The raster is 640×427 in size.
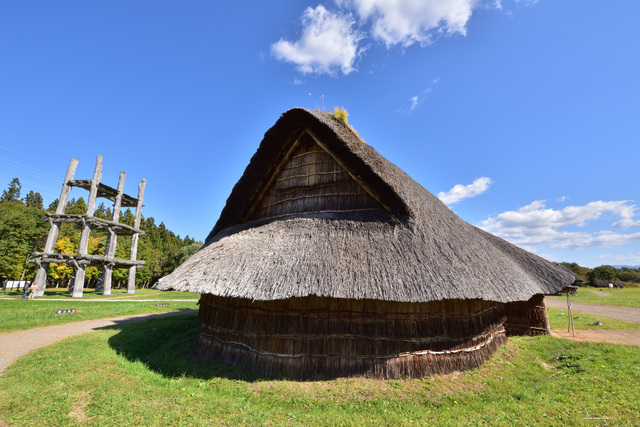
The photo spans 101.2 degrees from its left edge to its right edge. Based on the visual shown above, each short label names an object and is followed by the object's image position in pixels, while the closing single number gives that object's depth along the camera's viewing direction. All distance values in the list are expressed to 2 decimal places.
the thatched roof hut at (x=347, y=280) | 6.05
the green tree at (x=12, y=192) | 49.92
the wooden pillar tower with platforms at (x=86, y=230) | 21.52
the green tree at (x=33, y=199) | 52.89
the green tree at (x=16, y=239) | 31.05
